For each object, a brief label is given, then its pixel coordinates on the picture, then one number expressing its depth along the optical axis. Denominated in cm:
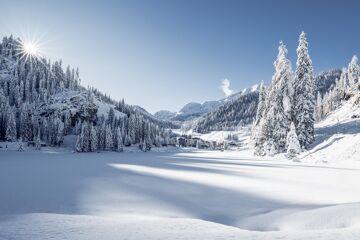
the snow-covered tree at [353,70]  11612
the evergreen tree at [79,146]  9894
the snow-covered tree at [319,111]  13088
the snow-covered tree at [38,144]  10894
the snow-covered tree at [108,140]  10469
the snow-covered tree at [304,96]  4719
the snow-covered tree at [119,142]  10744
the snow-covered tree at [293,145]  4334
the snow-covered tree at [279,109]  5106
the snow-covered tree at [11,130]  11276
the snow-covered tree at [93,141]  10125
